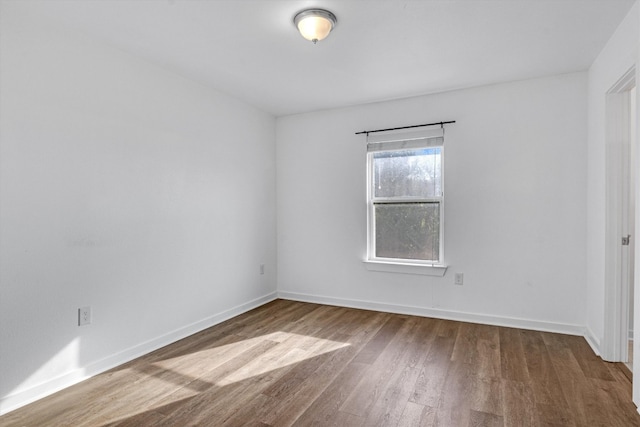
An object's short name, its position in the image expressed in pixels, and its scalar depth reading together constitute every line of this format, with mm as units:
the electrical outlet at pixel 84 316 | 2498
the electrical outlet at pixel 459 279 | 3730
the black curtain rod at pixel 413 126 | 3768
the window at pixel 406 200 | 3879
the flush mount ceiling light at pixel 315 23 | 2246
